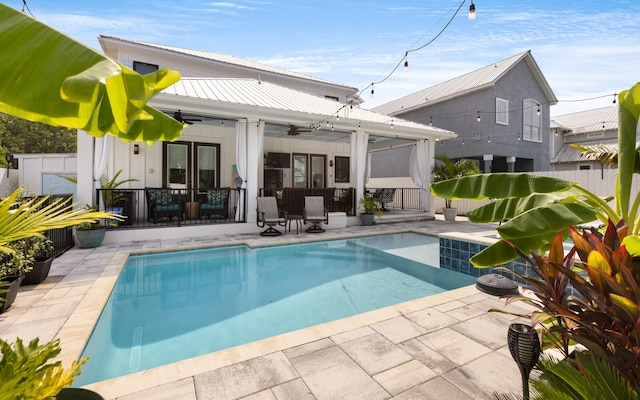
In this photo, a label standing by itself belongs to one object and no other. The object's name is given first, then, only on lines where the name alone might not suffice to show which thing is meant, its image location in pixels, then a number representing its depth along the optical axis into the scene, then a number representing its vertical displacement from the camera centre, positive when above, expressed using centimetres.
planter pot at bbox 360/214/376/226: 1124 -96
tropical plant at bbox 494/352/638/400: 126 -82
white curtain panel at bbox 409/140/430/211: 1312 +122
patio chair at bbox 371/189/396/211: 1408 -7
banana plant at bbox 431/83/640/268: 206 -4
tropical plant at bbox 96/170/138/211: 812 -9
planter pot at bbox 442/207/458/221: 1278 -80
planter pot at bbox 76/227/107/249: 727 -116
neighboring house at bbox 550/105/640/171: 1947 +419
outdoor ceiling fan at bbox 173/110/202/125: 812 +214
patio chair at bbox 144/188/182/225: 950 -43
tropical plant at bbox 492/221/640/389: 141 -56
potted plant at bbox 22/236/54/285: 463 -120
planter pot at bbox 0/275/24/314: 370 -131
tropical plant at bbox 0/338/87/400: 101 -67
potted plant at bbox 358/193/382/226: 1122 -63
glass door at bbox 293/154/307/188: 1436 +105
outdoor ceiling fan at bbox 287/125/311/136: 1015 +211
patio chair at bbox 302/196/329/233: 1008 -63
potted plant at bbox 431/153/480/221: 1259 +100
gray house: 1614 +467
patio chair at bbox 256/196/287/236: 921 -69
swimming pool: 354 -175
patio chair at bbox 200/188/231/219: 1008 -40
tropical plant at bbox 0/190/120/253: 122 -15
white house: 859 +230
